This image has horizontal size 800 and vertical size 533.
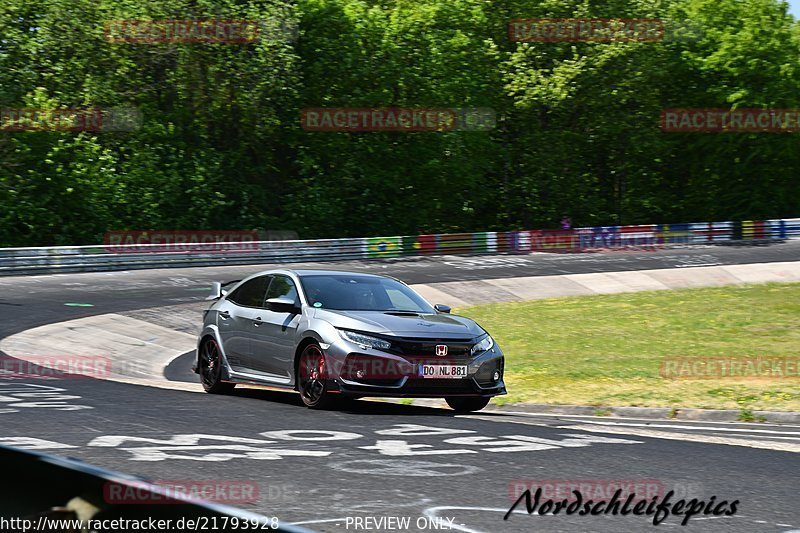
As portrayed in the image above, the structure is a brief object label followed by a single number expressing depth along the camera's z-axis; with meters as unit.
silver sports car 11.39
